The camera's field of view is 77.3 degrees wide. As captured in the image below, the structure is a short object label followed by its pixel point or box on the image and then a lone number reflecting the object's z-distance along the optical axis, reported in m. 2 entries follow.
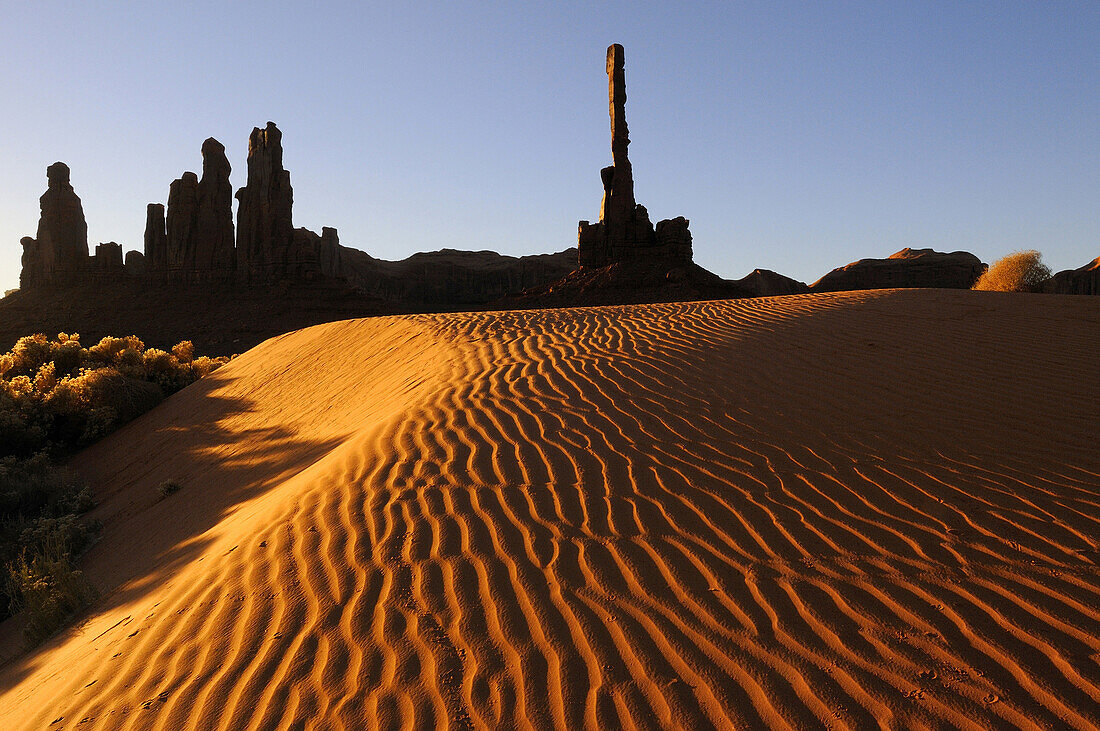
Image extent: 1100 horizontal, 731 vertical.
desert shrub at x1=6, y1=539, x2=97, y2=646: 4.64
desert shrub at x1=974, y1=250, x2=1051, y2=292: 18.23
